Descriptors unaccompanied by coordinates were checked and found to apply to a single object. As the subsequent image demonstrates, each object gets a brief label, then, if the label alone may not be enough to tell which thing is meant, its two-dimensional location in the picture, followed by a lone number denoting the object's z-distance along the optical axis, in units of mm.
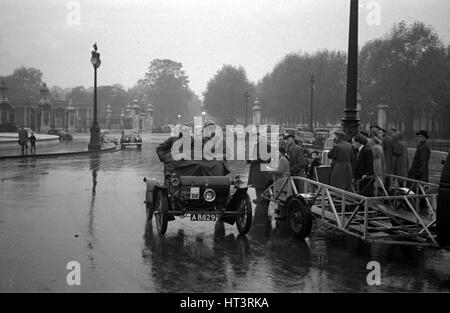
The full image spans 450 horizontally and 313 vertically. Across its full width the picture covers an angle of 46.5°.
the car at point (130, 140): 42588
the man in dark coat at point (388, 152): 13941
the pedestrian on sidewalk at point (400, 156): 13641
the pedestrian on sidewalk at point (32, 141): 32188
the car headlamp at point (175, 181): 8789
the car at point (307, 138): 41853
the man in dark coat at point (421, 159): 11578
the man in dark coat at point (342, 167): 10148
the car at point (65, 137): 56106
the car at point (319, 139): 40150
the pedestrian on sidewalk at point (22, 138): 31145
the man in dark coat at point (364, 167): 10430
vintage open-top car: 8828
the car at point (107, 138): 50425
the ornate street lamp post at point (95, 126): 35875
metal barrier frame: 7523
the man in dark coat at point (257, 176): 12758
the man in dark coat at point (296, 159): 11172
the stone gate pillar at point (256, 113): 86931
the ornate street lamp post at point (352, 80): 13570
